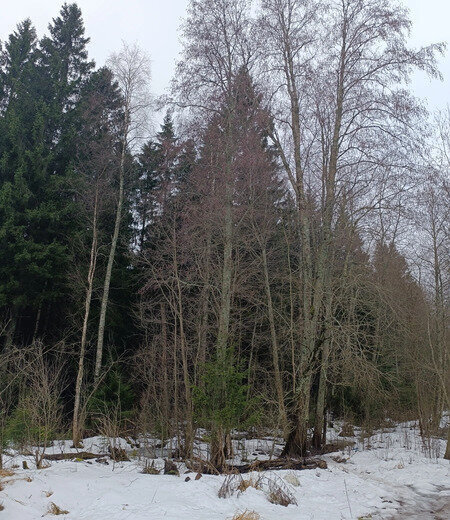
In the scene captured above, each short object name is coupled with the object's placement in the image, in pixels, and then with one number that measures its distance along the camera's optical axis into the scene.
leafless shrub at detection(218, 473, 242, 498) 6.17
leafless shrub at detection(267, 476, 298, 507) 6.18
